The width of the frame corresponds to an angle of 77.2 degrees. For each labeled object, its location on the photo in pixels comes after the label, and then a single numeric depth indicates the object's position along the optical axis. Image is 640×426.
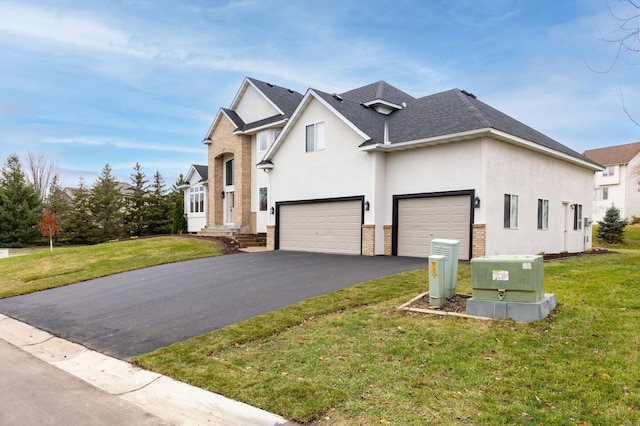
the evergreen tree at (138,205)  40.94
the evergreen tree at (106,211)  39.69
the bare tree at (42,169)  50.81
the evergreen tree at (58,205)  40.34
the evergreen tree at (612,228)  28.36
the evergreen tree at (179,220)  33.84
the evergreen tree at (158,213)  41.22
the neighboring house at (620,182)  42.16
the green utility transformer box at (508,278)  6.09
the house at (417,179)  14.02
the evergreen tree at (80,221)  39.56
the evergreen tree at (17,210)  37.75
